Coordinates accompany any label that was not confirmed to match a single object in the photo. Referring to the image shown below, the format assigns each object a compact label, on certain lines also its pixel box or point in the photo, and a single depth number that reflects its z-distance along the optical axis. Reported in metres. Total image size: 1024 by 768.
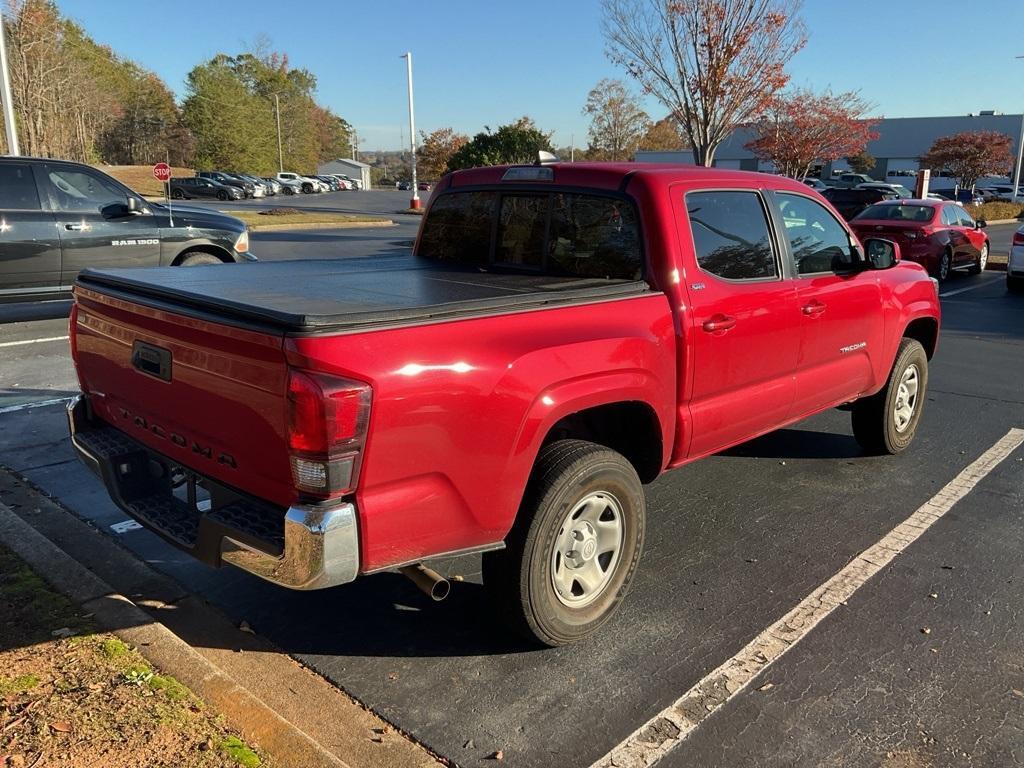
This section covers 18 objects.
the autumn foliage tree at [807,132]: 29.16
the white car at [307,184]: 67.12
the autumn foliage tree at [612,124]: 57.53
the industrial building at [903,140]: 69.12
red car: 15.19
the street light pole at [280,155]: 84.56
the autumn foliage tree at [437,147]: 66.81
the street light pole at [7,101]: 16.86
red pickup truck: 2.54
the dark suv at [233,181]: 54.88
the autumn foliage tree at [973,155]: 46.19
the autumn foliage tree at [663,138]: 77.19
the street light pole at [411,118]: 35.88
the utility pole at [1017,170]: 41.75
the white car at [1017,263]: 13.91
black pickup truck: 8.91
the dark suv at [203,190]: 51.66
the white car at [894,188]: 29.84
